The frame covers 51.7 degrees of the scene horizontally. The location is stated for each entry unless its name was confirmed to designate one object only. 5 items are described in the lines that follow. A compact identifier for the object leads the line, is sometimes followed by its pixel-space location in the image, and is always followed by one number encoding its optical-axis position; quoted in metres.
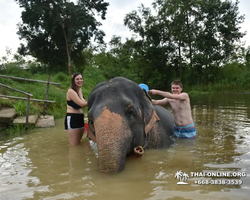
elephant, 2.76
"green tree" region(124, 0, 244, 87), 27.28
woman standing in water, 4.70
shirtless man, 5.04
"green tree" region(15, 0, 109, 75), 21.55
